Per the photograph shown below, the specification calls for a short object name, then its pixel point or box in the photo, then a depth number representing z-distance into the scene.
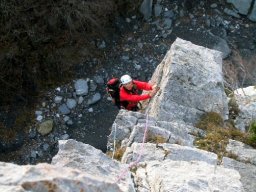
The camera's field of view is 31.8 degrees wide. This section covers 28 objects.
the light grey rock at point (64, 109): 19.19
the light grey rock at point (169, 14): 20.55
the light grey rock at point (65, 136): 18.75
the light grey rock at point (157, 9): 20.67
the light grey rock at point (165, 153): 9.17
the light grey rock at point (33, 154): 18.50
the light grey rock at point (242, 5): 20.56
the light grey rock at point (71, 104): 19.28
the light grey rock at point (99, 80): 19.69
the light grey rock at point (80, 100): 19.31
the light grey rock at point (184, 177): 7.72
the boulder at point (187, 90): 11.70
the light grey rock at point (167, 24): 20.44
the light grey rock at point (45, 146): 18.58
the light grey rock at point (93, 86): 19.52
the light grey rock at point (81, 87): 19.47
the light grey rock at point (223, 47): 19.88
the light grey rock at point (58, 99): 19.45
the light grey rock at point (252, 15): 20.59
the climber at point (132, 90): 12.09
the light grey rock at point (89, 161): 7.40
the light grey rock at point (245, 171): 8.70
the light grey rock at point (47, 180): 5.25
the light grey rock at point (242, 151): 9.98
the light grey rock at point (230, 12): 20.61
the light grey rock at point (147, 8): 20.73
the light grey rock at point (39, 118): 19.22
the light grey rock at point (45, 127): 18.89
